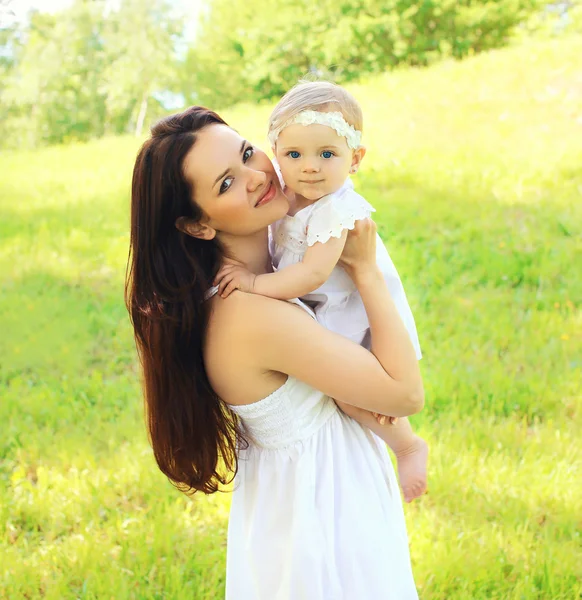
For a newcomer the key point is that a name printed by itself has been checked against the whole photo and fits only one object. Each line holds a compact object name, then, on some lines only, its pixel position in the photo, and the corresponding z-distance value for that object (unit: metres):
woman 1.70
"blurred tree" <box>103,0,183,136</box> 25.06
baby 1.71
